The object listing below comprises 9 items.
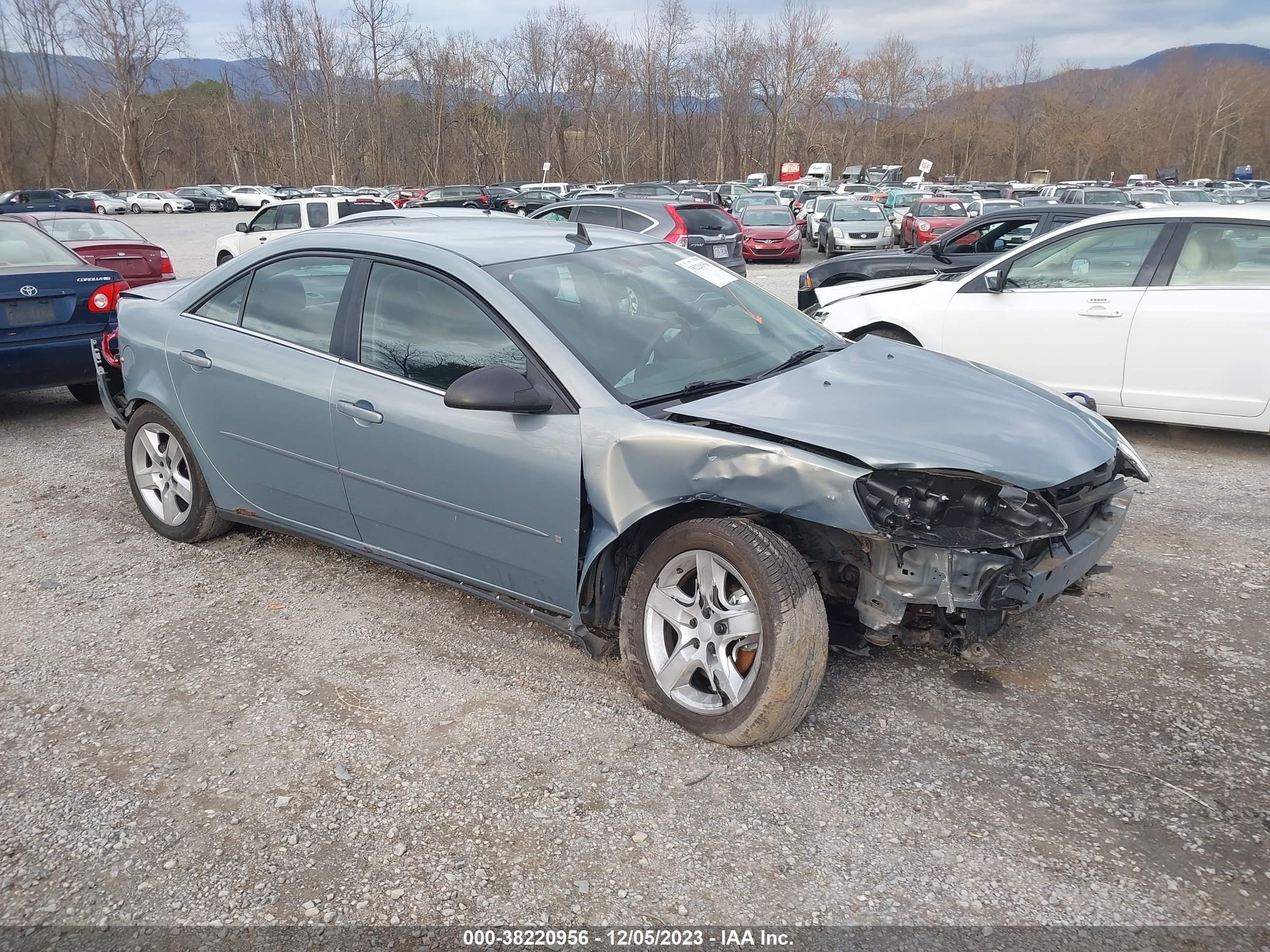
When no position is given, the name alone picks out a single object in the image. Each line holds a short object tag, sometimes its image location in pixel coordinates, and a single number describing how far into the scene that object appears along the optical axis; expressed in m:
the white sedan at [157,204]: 51.41
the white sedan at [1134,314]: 5.98
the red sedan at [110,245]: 11.03
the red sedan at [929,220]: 22.70
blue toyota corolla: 6.75
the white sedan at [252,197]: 53.47
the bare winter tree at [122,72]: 61.34
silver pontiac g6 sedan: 2.90
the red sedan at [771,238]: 22.75
